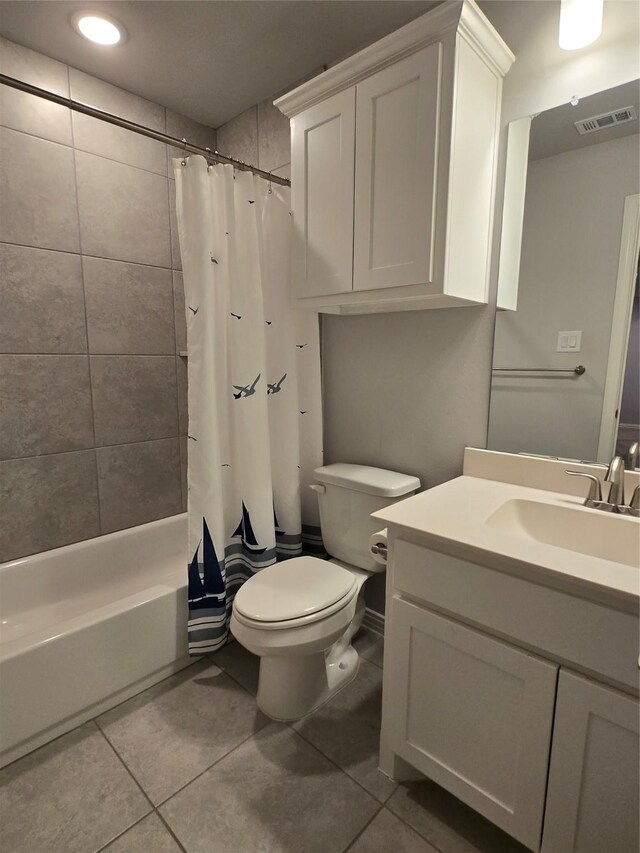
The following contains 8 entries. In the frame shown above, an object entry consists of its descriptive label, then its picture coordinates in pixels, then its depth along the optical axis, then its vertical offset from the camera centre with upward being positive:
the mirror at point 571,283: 1.20 +0.26
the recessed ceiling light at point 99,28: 1.56 +1.25
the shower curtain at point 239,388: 1.58 -0.08
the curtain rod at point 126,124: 1.27 +0.78
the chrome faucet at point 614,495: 1.15 -0.34
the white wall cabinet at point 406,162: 1.23 +0.65
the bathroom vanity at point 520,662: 0.83 -0.63
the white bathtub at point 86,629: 1.33 -0.98
